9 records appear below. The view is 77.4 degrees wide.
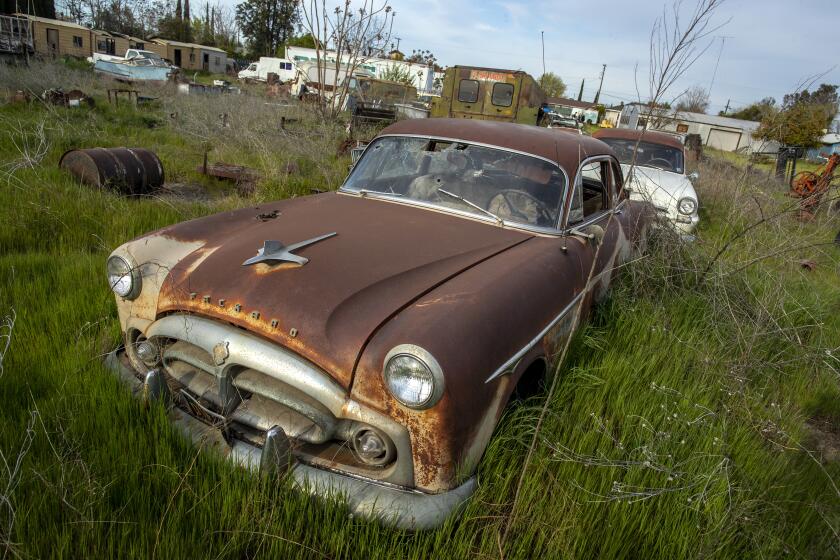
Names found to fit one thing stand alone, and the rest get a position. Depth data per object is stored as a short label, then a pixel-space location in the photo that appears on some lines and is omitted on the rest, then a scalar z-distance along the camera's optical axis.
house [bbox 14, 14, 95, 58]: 34.16
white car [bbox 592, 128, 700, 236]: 6.88
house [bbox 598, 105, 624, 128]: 39.38
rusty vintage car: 1.83
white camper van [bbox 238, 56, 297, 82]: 34.91
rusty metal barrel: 5.55
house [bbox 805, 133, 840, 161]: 32.38
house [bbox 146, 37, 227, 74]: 42.22
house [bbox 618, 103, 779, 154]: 37.67
